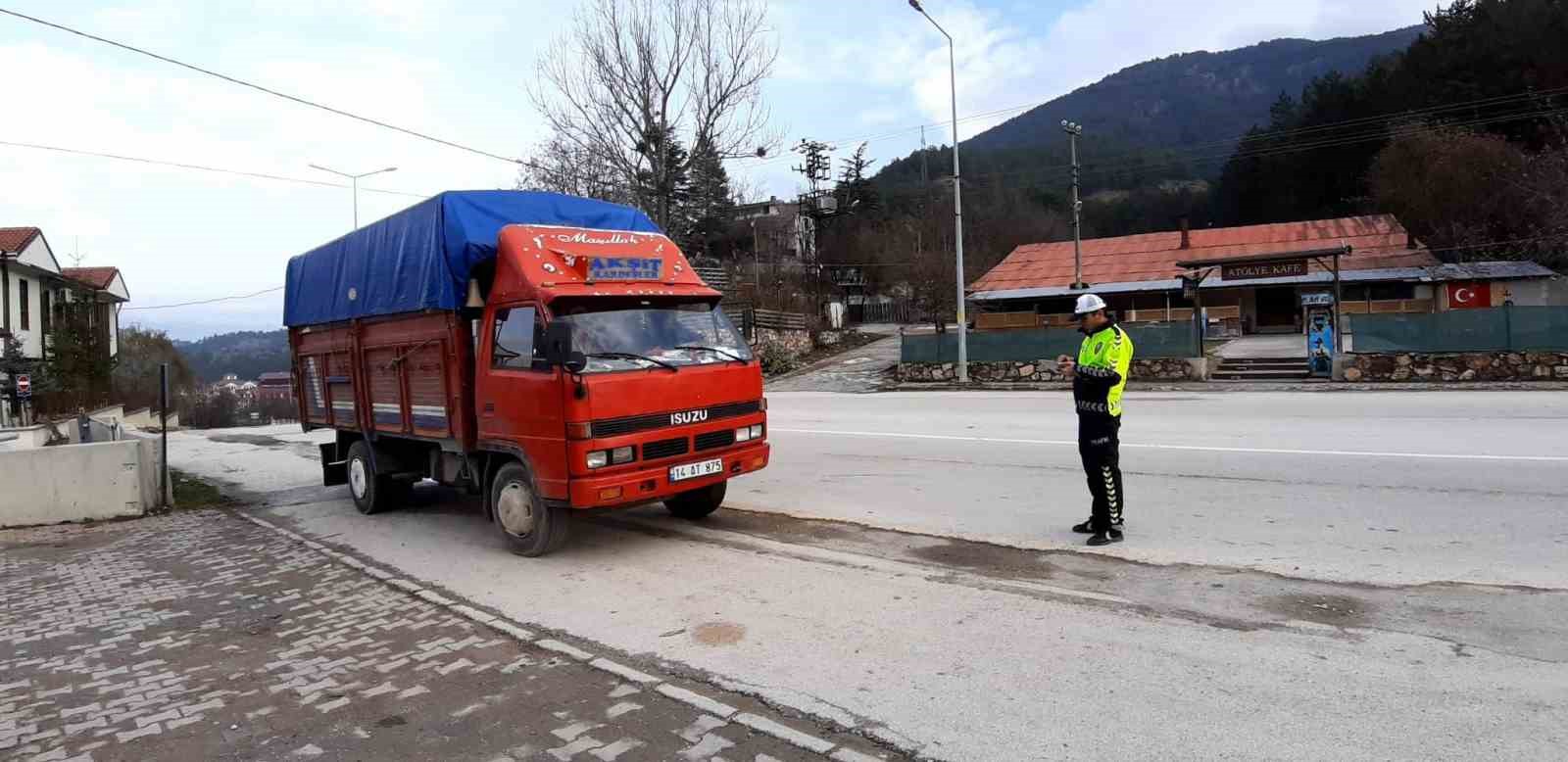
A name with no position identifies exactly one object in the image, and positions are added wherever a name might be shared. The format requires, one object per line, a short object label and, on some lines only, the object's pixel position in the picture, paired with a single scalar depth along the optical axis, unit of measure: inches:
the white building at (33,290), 1221.7
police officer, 257.0
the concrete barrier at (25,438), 567.6
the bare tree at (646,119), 1206.3
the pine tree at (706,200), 1315.2
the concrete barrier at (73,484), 420.8
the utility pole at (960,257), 1044.2
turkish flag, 1286.9
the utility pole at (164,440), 435.2
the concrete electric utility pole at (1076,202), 1424.6
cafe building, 1299.2
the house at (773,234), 2337.0
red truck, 264.7
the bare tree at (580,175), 1283.2
